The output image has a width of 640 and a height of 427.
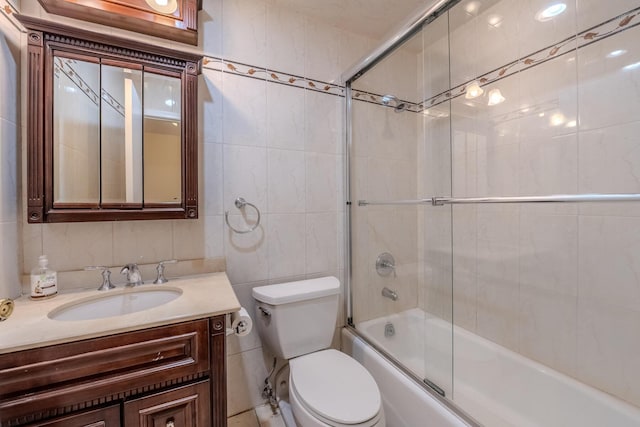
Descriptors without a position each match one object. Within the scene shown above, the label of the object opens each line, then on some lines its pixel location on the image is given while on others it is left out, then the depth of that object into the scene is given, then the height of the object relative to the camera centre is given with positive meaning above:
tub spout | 1.71 -0.53
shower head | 1.71 +0.71
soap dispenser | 0.99 -0.25
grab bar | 0.81 +0.05
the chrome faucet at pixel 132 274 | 1.15 -0.26
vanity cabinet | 0.71 -0.50
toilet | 0.99 -0.73
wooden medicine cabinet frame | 1.00 +0.43
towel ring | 1.41 +0.00
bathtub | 1.10 -0.82
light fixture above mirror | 1.20 +0.95
